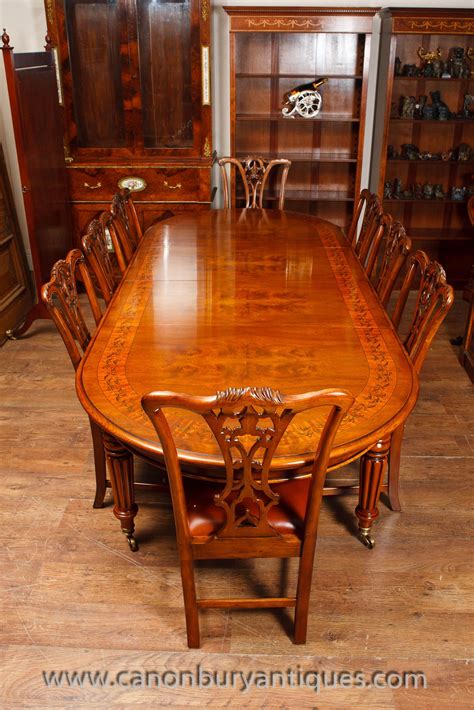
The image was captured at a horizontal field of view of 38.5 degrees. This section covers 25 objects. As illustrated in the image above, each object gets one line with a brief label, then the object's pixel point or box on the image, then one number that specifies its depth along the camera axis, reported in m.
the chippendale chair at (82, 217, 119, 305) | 2.53
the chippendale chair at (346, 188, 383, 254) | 3.07
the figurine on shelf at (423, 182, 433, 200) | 4.55
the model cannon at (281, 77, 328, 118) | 4.36
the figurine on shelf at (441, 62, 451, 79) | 4.23
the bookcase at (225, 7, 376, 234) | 4.07
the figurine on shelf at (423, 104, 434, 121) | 4.33
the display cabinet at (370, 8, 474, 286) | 4.12
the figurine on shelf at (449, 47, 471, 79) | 4.22
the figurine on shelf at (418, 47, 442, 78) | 4.23
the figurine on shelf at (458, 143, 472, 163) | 4.42
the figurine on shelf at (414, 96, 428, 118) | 4.37
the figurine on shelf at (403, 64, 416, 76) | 4.23
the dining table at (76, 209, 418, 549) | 1.74
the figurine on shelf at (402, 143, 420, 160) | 4.42
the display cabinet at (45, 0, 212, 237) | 3.97
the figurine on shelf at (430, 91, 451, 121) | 4.31
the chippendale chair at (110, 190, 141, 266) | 2.99
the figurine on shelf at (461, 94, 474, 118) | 4.34
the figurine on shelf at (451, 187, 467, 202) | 4.55
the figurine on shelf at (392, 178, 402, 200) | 4.52
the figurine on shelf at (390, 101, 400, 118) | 4.42
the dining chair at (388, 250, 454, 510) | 2.05
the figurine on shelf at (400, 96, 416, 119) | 4.33
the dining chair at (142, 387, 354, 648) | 1.42
